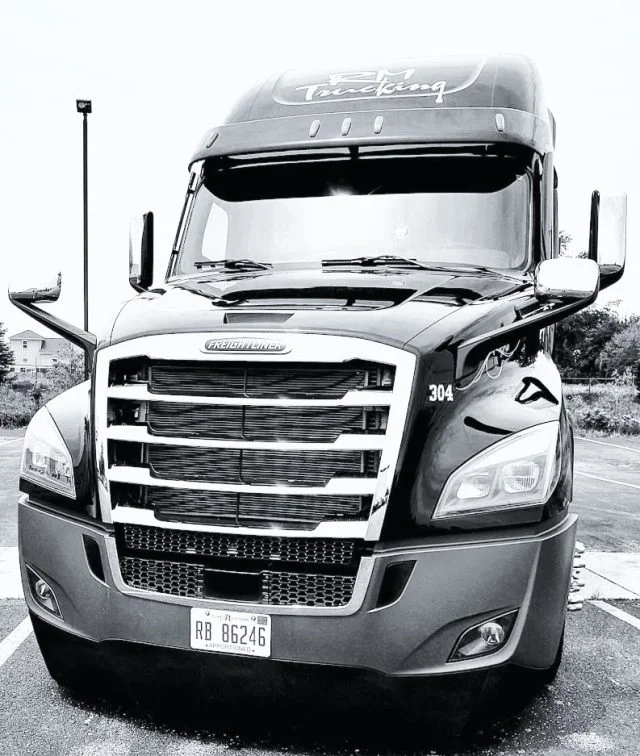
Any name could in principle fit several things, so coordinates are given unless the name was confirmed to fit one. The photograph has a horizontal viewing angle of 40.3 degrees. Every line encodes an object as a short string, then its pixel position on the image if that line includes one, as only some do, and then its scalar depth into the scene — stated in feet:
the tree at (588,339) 174.89
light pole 73.36
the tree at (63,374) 104.55
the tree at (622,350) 217.36
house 444.55
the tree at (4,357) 252.62
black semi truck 10.04
